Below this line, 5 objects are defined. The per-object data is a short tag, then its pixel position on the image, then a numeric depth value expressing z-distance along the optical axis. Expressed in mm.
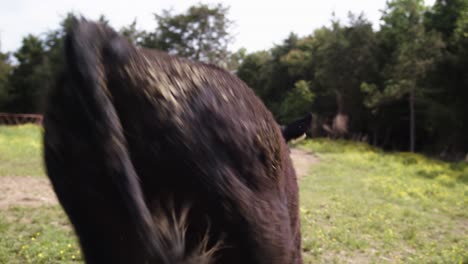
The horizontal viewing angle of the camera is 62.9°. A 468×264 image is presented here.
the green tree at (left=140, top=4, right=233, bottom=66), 33938
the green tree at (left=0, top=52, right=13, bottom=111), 34219
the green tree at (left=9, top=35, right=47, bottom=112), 35875
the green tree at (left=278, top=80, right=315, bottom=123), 33688
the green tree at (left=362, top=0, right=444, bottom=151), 21922
